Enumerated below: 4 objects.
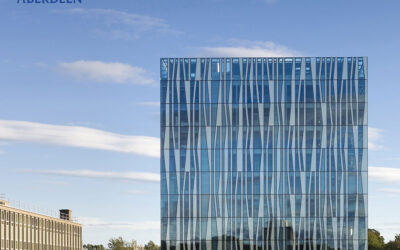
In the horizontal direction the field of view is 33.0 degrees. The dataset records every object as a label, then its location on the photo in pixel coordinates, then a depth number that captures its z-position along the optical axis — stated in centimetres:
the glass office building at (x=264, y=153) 11256
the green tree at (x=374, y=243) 16538
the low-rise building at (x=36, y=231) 13350
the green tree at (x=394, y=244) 15812
